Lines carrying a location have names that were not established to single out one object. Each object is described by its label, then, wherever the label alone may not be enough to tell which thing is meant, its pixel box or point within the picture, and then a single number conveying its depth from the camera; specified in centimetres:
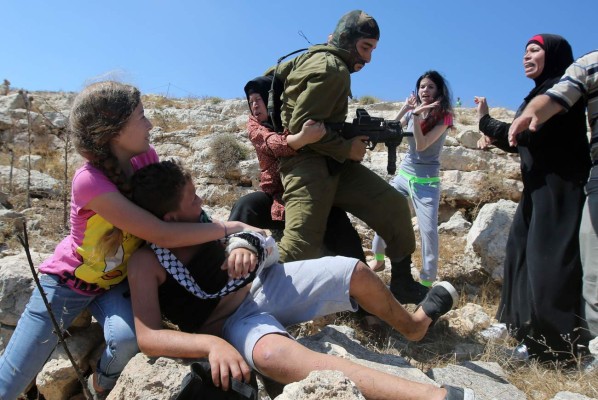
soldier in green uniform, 305
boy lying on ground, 197
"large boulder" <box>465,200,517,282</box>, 499
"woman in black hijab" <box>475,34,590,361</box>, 302
